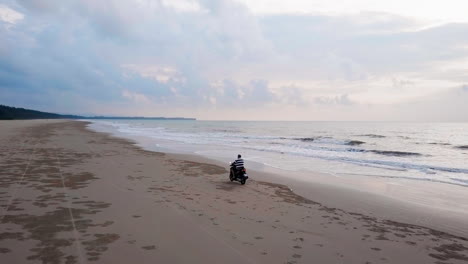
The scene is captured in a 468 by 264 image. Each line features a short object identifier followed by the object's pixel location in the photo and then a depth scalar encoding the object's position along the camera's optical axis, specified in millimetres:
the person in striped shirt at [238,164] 12391
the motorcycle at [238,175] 12328
